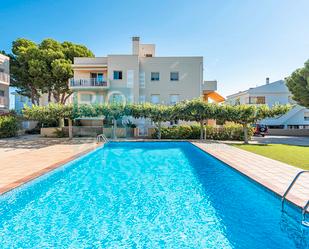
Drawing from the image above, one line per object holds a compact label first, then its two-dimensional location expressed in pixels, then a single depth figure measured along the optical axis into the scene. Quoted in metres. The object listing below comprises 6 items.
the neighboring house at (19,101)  41.12
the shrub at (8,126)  22.36
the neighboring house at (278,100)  37.66
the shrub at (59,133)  23.69
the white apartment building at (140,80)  27.83
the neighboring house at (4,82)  27.52
